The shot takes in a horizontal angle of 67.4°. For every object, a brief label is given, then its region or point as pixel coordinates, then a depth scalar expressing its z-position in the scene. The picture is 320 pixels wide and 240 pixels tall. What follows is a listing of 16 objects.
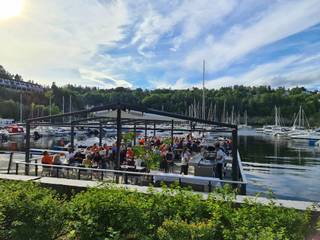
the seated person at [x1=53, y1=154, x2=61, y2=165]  9.54
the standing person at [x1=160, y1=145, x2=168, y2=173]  10.81
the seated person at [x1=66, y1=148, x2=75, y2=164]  10.76
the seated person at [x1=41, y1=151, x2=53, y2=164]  9.40
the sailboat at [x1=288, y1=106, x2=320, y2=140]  46.64
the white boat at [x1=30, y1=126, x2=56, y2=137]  45.97
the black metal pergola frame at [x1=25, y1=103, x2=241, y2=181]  7.89
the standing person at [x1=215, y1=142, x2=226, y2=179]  10.34
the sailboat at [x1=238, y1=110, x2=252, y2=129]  88.61
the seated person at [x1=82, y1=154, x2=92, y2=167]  10.02
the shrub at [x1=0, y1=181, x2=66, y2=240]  2.72
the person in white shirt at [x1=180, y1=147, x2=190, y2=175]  10.36
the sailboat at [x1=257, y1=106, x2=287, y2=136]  58.65
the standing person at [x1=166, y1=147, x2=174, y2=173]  11.79
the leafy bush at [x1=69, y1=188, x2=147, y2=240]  2.74
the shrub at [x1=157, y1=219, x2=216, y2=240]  2.41
